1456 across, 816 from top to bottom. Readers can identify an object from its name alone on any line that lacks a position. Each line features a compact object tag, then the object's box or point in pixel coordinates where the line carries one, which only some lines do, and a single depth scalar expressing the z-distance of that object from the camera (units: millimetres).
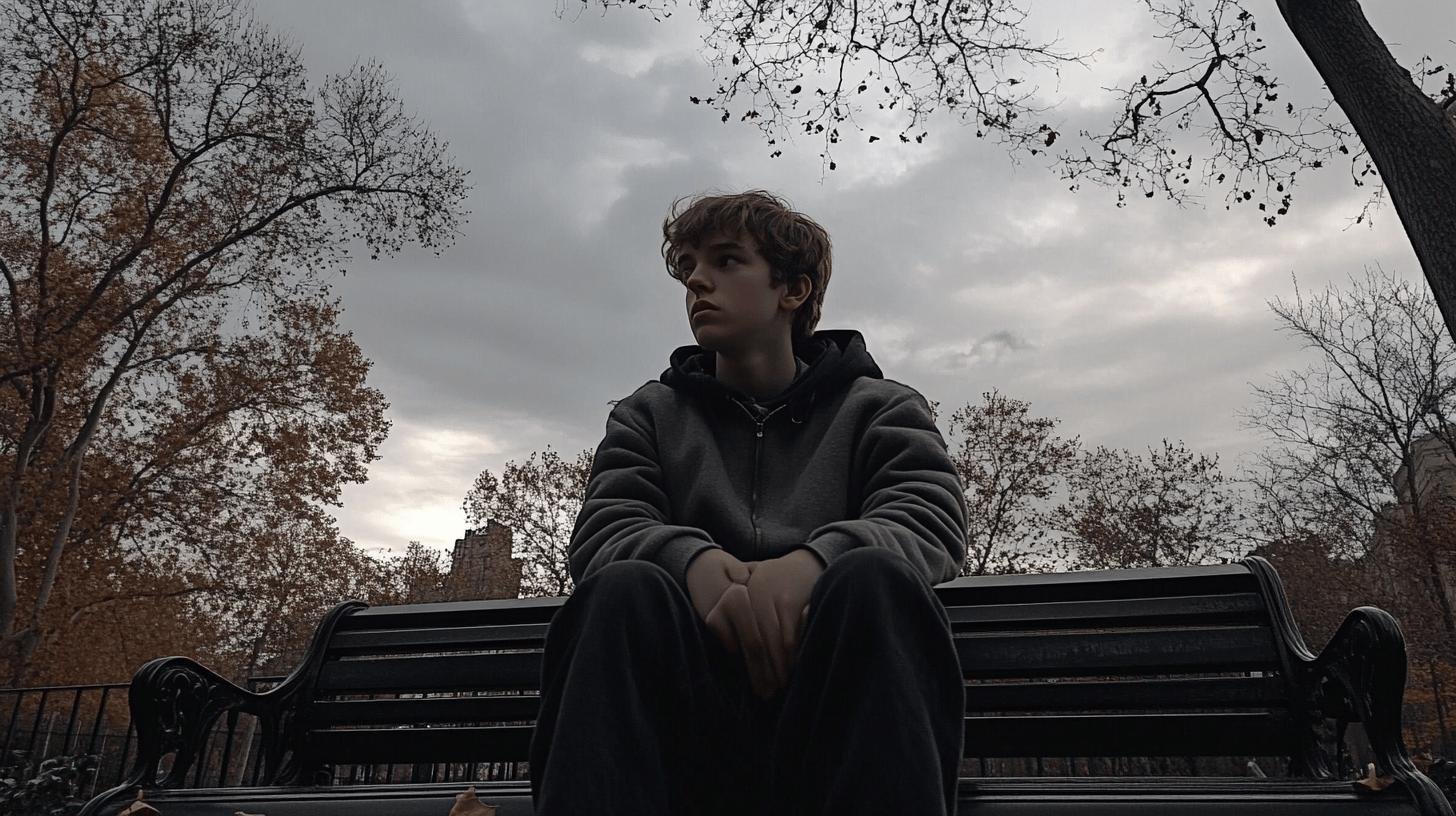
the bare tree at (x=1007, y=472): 20719
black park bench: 1716
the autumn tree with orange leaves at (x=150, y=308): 12922
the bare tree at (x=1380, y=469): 16578
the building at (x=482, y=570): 24125
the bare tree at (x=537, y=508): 21547
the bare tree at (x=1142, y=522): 21953
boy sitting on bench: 1206
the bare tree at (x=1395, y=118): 4902
